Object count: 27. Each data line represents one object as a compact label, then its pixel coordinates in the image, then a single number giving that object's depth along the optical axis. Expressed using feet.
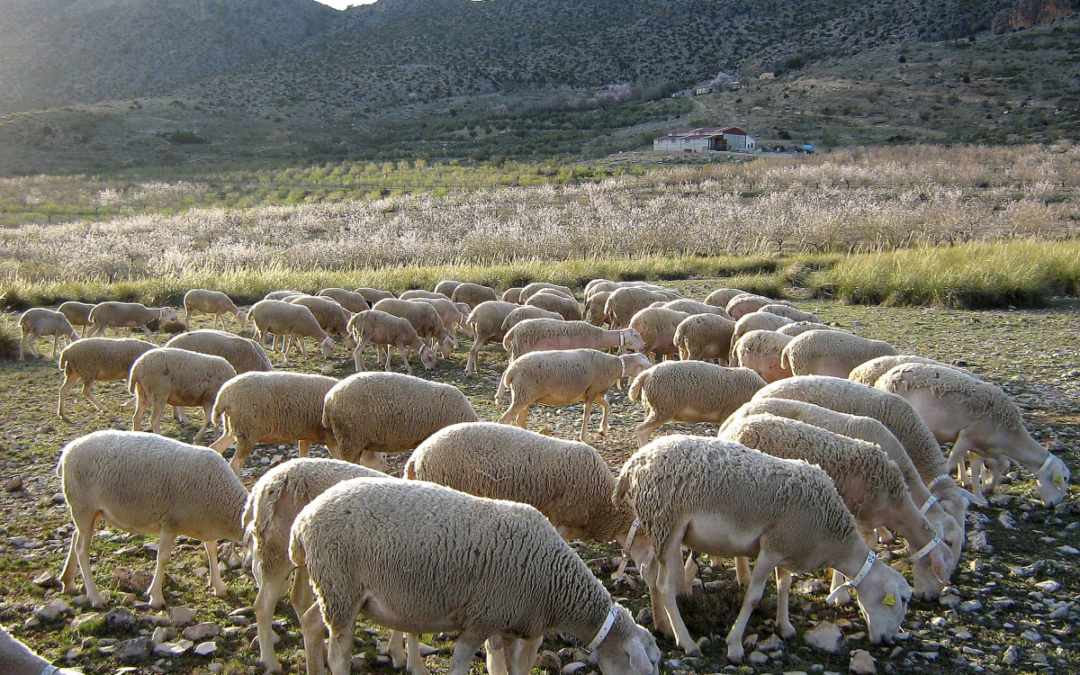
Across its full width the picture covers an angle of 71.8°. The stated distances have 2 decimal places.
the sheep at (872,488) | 18.03
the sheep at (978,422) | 22.71
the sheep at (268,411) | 23.39
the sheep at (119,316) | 44.01
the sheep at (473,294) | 54.70
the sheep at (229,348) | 31.81
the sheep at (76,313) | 44.37
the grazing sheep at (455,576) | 13.56
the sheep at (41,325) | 41.16
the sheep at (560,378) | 28.53
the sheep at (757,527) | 16.29
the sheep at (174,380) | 27.02
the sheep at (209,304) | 48.44
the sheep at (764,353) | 31.68
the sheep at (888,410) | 21.31
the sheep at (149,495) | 17.89
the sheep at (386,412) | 22.93
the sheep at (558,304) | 45.91
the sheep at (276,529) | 15.49
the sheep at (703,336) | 36.50
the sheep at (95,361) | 31.35
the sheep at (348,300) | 48.60
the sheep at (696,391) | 26.76
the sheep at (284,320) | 40.65
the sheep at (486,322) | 42.50
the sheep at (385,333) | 40.45
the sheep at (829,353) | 29.60
